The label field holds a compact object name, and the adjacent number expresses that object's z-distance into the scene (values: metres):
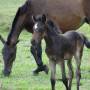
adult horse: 25.67
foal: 19.02
